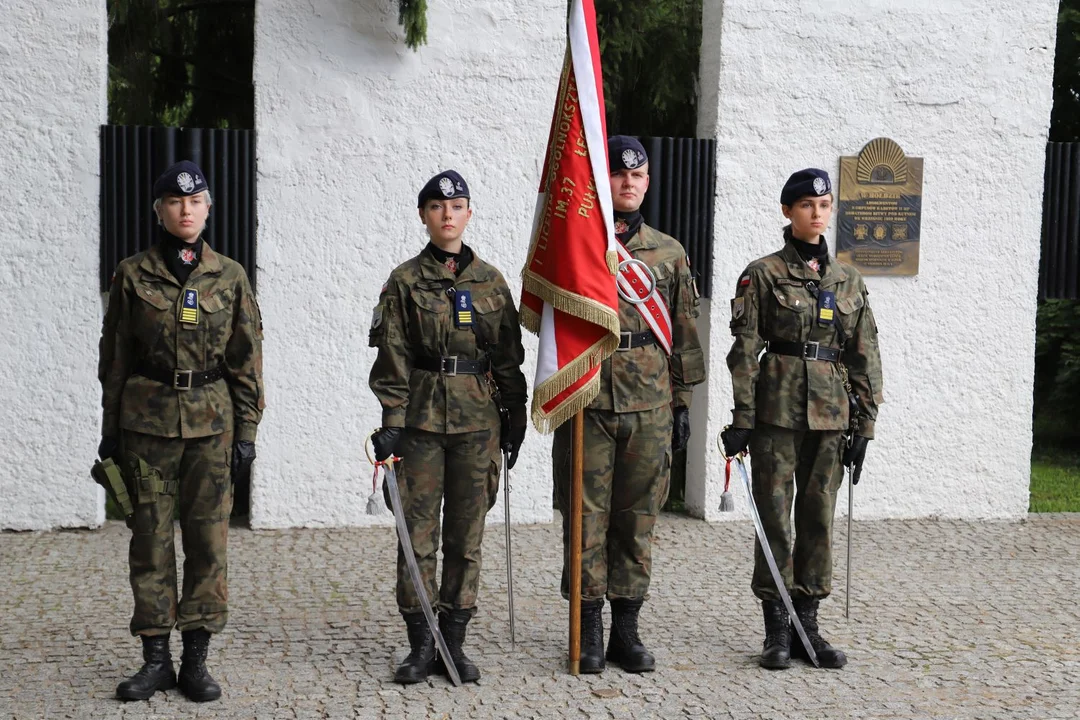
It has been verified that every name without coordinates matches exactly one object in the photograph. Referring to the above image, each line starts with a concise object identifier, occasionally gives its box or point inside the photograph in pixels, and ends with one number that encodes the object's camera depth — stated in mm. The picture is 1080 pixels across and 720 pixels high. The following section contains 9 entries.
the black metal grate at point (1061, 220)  8562
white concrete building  7426
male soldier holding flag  5207
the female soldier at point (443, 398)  5051
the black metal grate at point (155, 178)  7422
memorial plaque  8133
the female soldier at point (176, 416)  4836
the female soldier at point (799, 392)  5340
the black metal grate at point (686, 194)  7988
